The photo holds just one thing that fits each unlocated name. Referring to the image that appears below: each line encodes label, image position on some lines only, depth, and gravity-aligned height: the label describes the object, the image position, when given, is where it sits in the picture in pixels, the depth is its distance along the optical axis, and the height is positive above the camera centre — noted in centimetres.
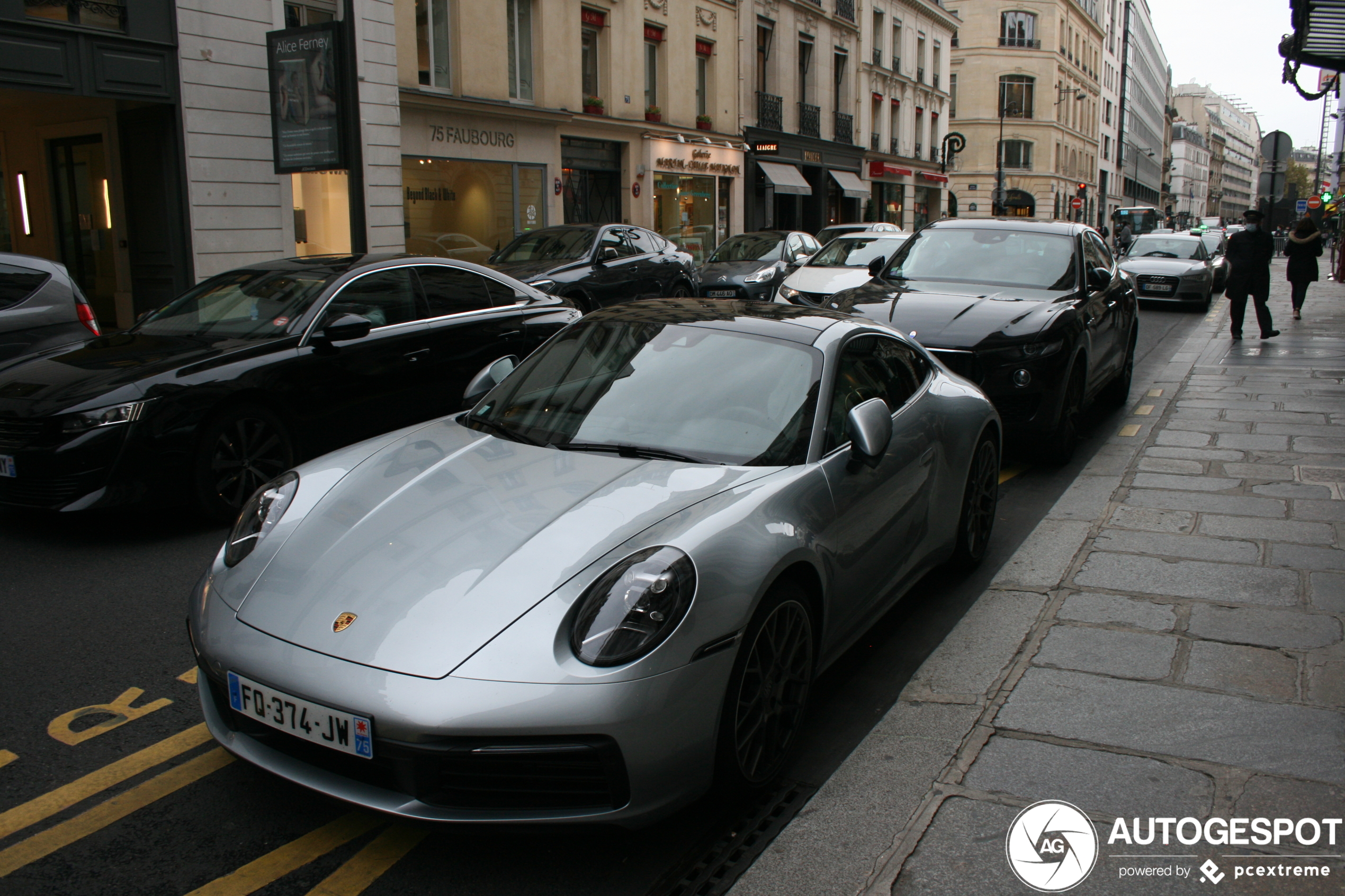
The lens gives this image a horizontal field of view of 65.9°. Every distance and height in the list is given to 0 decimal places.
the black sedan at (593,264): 1322 +5
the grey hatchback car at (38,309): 704 -26
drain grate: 259 -153
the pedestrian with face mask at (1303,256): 1585 +10
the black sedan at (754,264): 1653 +4
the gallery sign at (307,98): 1325 +220
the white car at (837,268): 1226 -3
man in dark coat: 1362 -5
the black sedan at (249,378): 523 -60
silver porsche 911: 246 -85
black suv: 682 -33
